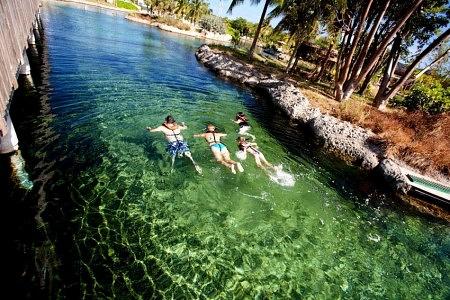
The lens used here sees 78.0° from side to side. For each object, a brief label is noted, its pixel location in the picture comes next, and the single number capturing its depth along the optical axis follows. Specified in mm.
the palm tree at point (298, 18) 26803
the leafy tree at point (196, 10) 84562
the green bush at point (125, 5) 96112
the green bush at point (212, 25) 89794
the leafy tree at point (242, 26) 101500
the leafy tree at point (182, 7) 83812
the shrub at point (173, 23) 75500
